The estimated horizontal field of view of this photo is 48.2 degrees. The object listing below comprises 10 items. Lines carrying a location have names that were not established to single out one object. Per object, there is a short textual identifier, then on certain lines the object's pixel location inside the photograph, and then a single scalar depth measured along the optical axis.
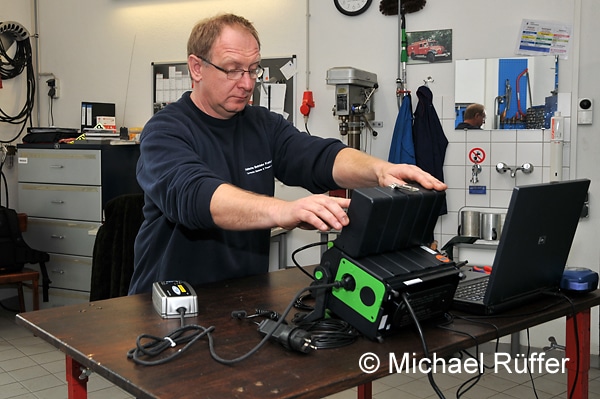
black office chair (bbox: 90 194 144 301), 3.72
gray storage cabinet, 4.59
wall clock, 4.29
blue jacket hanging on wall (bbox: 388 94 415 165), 4.05
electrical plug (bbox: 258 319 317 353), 1.30
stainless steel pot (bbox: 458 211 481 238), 4.00
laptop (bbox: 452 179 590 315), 1.53
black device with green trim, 1.36
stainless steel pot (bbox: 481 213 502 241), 3.90
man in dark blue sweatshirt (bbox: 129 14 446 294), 1.72
